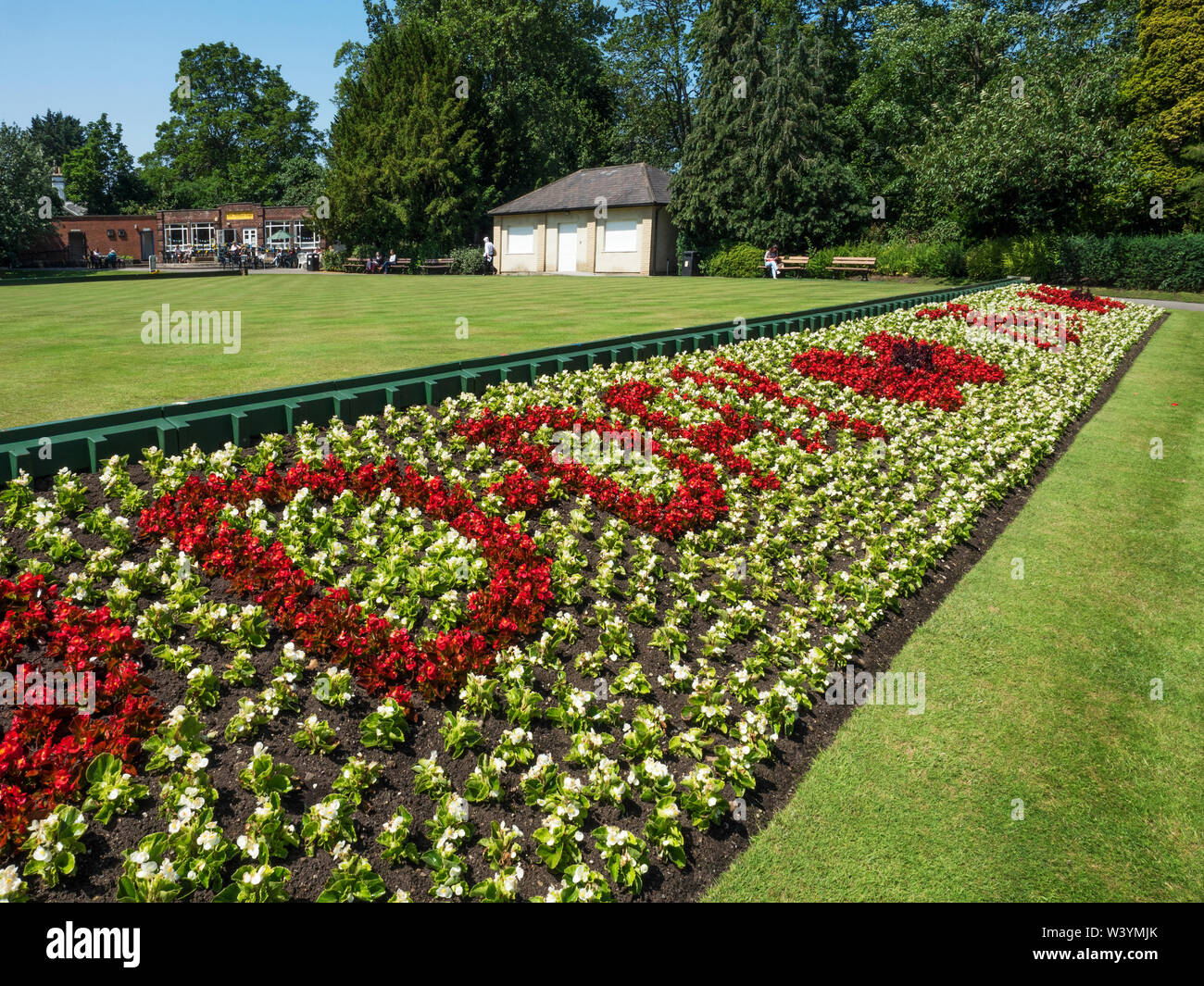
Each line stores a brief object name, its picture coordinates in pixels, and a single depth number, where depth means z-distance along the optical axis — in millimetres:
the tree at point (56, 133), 112938
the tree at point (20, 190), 34188
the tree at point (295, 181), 63094
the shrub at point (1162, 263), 28000
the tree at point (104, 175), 80250
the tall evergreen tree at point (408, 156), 41656
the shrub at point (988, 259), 27828
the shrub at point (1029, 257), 27578
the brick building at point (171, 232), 58781
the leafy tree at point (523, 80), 48188
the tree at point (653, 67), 52812
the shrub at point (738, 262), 35781
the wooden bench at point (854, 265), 32844
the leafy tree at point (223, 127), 76250
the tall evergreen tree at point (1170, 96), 32500
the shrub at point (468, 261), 41406
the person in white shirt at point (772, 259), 33094
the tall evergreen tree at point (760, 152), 36406
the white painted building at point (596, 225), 40906
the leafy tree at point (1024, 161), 25828
